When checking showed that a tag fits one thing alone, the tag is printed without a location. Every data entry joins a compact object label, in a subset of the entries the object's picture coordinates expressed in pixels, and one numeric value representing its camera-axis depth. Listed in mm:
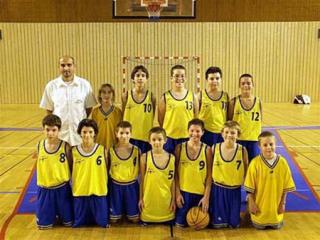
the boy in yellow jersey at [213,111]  4815
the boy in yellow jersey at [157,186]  4242
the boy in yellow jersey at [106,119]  4887
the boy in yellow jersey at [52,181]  4207
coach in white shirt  4680
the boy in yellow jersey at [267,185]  4109
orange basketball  4203
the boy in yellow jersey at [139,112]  4859
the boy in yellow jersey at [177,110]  4738
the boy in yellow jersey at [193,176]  4250
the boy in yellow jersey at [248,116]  4754
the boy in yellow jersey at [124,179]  4305
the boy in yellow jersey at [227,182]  4223
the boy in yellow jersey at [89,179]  4215
